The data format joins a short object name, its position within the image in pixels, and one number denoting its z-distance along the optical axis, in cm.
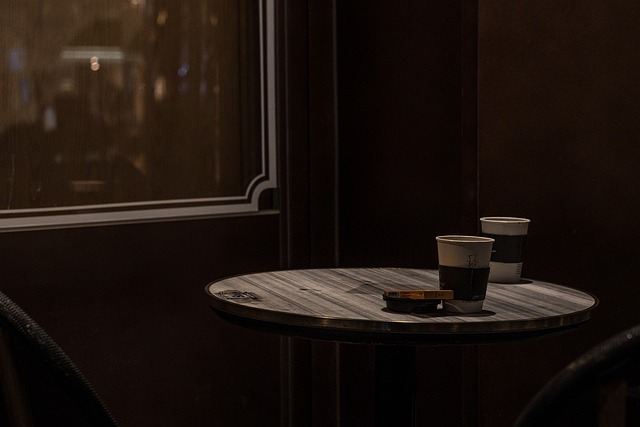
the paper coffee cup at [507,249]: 264
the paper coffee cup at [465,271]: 238
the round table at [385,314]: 230
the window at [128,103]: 305
